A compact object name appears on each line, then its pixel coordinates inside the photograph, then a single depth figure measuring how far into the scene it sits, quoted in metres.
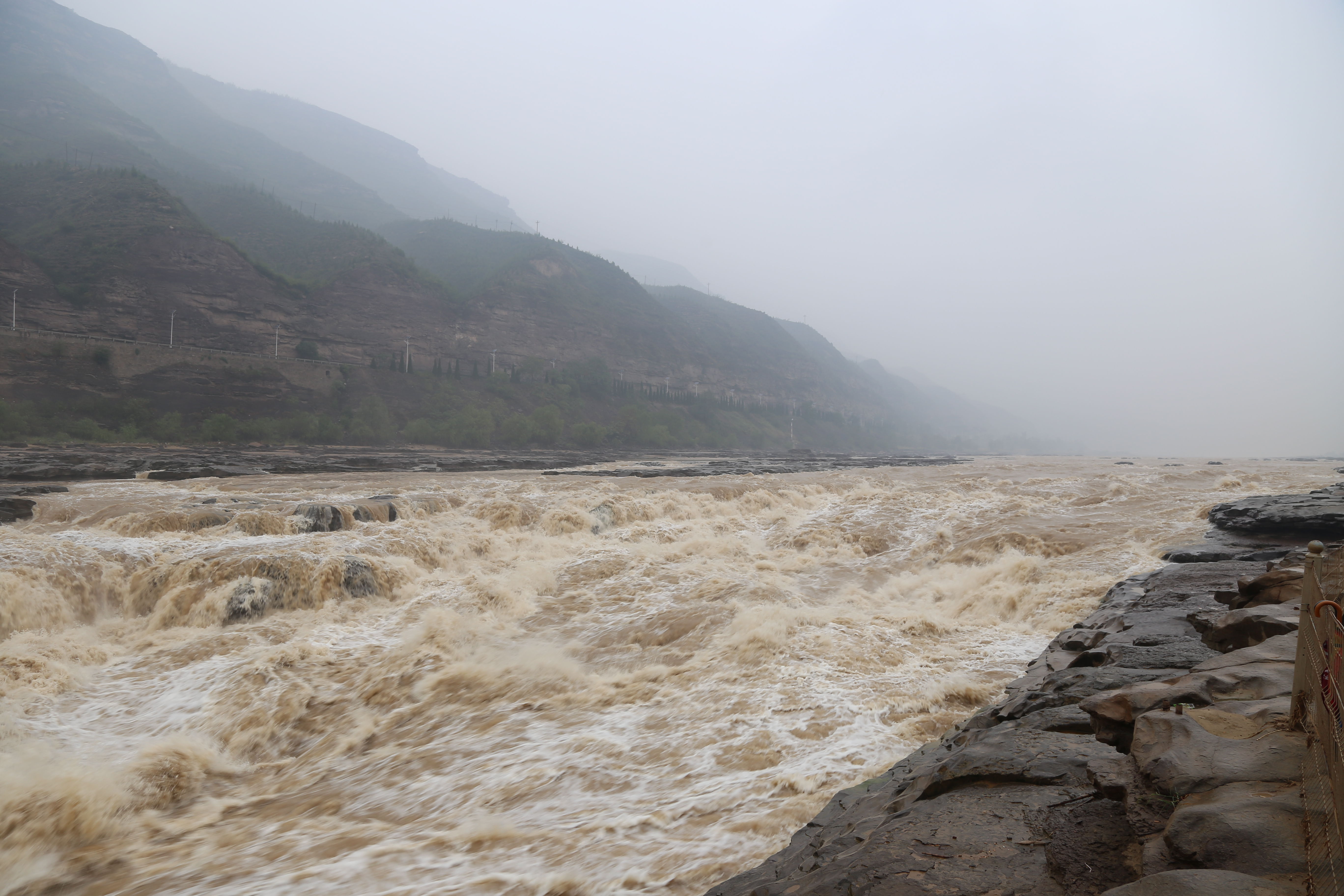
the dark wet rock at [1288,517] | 12.30
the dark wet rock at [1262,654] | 4.33
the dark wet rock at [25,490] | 16.31
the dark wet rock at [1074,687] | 5.07
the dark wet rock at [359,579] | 11.47
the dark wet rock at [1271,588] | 6.11
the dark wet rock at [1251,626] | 5.19
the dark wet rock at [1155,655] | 5.52
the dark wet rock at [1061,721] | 4.37
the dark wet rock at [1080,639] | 7.11
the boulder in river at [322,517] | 14.59
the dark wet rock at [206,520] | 13.51
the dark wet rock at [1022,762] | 3.65
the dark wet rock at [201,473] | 22.52
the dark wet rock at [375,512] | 15.72
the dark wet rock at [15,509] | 13.25
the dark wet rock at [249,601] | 10.09
